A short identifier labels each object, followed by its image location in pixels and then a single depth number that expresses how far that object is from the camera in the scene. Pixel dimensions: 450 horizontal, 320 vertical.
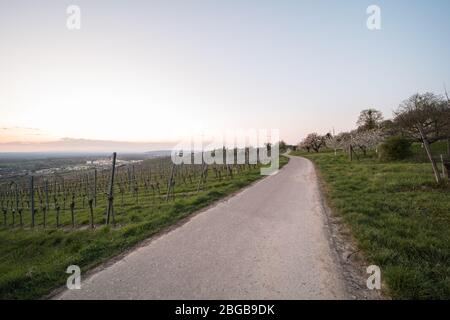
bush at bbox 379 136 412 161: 25.27
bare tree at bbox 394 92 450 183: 24.69
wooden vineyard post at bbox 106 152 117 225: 8.52
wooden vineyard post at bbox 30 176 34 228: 12.36
